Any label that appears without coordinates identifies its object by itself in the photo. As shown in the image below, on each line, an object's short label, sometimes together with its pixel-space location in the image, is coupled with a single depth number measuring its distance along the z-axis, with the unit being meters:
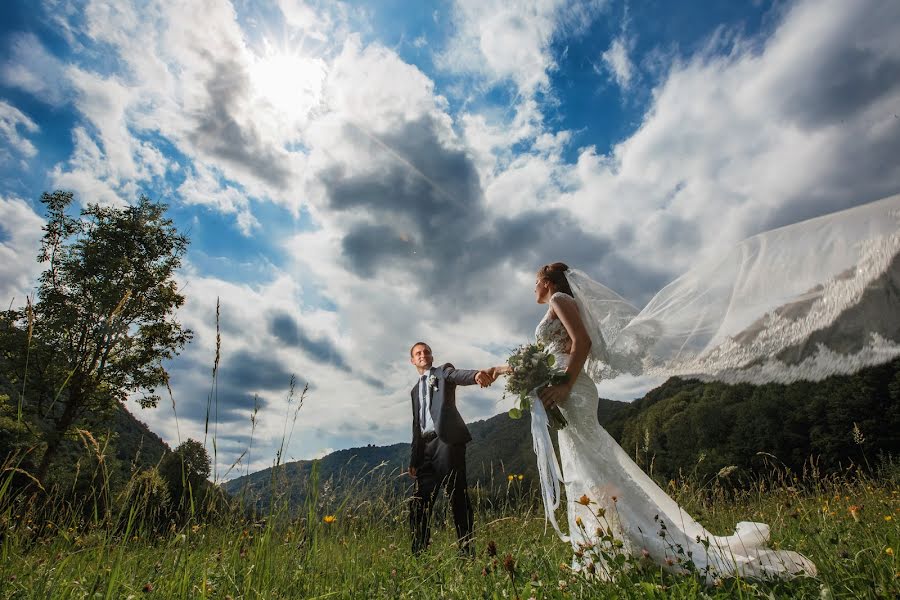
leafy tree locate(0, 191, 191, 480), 17.05
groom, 5.70
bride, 2.58
